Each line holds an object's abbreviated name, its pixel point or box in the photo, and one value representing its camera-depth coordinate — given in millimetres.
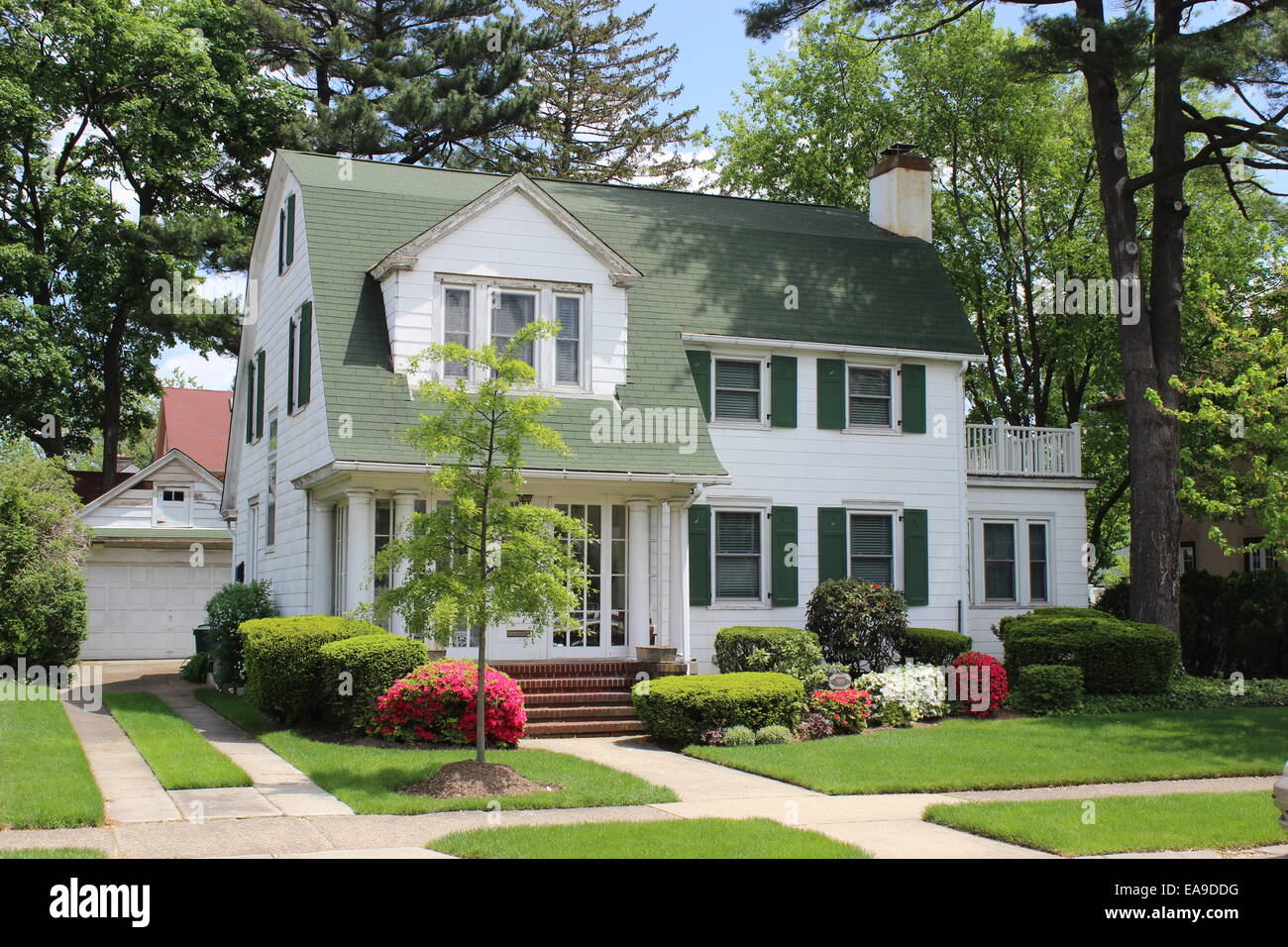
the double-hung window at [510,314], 18625
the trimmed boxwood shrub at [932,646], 19625
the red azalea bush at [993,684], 18266
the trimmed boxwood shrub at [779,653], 17984
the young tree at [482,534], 12070
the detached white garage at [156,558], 29609
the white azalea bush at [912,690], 17422
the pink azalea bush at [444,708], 14484
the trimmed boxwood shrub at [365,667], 14836
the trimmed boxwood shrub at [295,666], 15602
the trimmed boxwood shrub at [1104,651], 18734
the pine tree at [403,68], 33281
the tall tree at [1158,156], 20125
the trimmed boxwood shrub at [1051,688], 18031
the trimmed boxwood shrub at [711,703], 15758
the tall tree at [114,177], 31391
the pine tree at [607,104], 39531
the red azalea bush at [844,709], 16531
